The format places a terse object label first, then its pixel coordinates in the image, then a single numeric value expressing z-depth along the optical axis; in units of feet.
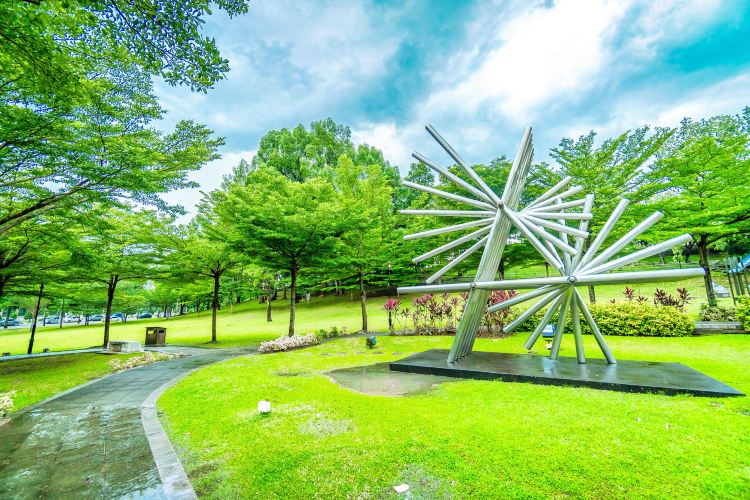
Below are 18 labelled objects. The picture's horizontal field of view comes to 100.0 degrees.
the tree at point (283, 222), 47.44
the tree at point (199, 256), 58.70
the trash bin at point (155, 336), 60.29
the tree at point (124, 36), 12.11
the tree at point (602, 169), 55.59
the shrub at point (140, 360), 36.30
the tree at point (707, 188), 43.96
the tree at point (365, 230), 54.60
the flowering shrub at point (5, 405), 20.45
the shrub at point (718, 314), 42.31
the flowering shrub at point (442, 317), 49.42
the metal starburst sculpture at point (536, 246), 22.30
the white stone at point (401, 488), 10.39
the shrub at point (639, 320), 40.04
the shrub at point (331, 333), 56.15
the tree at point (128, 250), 52.36
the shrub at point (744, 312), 36.87
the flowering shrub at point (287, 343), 43.93
